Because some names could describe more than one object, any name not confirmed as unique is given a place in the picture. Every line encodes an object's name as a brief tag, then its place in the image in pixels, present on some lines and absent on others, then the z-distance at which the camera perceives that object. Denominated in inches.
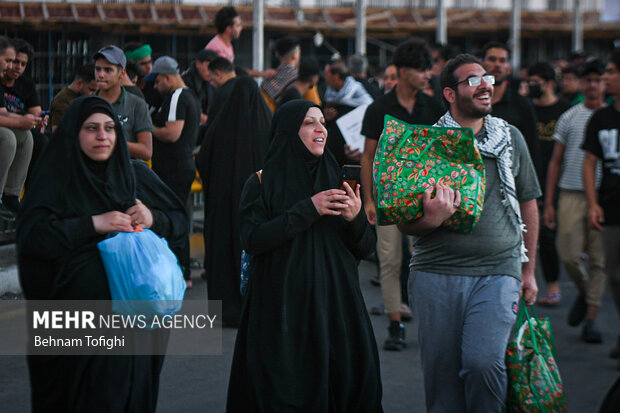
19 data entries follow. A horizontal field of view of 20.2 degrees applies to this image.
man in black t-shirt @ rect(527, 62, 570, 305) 621.5
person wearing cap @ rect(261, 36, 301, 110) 682.9
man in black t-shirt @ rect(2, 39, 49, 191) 551.1
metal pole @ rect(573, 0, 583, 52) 2080.7
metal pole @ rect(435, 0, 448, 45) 1508.1
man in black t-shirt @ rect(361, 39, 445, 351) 486.4
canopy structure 1446.6
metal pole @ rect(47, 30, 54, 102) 643.5
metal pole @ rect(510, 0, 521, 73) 1841.5
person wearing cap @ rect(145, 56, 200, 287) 575.1
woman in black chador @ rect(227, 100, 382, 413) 320.2
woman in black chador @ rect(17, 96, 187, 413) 284.0
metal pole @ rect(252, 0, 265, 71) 862.4
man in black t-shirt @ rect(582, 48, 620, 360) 433.8
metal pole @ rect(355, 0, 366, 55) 1199.4
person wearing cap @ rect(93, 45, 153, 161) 466.4
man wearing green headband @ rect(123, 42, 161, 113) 670.7
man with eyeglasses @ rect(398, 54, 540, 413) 305.6
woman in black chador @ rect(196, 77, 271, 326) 530.5
